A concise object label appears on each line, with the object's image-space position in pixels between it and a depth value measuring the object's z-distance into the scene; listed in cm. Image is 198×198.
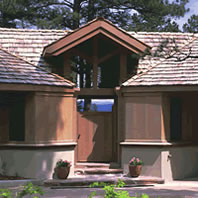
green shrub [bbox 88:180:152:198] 533
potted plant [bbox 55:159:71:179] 1261
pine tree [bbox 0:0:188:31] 2383
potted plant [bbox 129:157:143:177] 1289
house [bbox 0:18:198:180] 1289
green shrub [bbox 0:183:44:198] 515
